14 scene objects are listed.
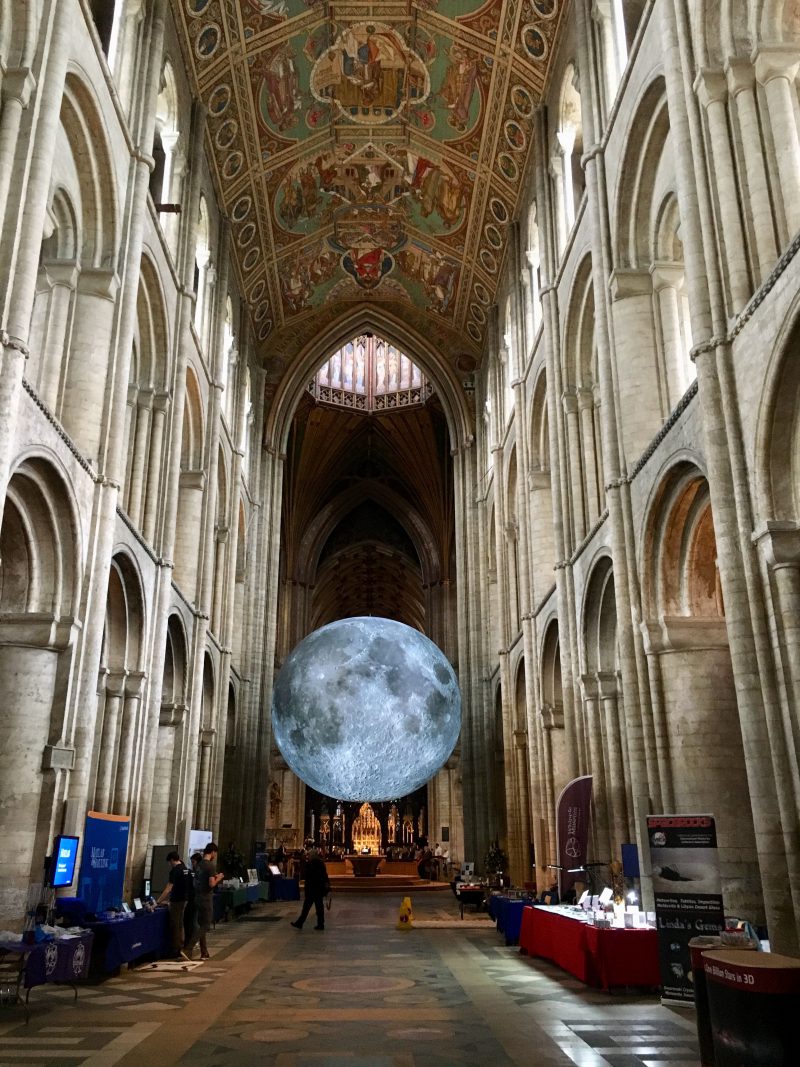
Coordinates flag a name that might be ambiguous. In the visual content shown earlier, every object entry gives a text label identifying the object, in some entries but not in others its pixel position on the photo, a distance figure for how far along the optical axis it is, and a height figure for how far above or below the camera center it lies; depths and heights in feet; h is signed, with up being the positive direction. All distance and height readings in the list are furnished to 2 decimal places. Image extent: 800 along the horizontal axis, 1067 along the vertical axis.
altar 93.04 +0.38
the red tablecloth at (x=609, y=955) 25.05 -2.29
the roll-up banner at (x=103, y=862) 30.99 +0.32
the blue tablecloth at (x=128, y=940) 27.25 -2.01
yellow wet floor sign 45.10 -2.22
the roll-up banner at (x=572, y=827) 36.94 +1.59
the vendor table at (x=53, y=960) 21.65 -2.04
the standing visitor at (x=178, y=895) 32.17 -0.78
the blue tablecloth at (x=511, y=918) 38.81 -1.95
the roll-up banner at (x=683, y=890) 22.48 -0.52
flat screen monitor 28.25 +0.33
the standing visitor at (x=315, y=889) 44.60 -0.85
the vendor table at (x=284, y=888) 68.28 -1.22
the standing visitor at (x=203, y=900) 33.35 -0.98
